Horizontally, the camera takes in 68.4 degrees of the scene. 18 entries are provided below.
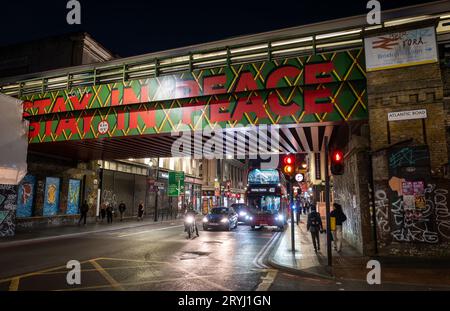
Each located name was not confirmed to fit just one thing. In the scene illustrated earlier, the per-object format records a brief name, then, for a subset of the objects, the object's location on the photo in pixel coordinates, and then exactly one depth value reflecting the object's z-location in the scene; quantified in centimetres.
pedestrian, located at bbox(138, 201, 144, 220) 3089
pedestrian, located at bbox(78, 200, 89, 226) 2482
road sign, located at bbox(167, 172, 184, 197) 3506
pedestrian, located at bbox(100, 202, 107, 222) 2852
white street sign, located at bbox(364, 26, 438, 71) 1115
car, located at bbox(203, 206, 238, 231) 2297
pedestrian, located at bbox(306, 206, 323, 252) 1273
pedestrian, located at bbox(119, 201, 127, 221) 2983
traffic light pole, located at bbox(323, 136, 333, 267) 975
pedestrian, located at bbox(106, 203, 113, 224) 2767
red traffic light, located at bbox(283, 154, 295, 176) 1265
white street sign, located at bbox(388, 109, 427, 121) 1088
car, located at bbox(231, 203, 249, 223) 2913
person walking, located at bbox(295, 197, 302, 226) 2834
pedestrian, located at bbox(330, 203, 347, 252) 1274
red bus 2341
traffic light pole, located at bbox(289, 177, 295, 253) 1202
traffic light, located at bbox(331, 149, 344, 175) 983
